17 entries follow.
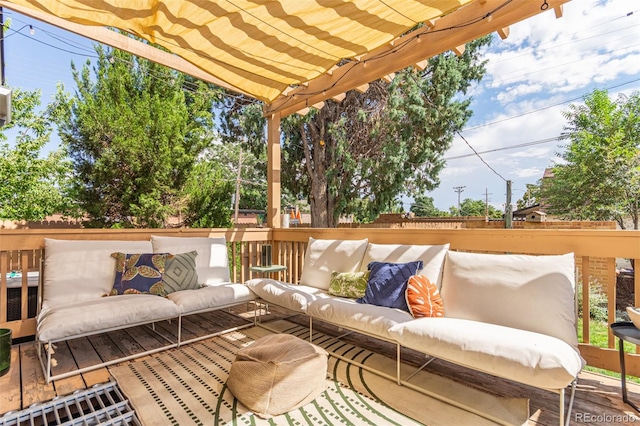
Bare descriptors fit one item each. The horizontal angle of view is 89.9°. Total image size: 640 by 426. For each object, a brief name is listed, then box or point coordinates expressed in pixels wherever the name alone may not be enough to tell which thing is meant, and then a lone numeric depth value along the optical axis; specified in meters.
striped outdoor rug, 1.74
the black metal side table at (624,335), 1.69
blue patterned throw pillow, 2.92
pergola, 2.12
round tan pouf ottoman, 1.79
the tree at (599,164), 7.78
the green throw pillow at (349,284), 2.83
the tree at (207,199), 5.46
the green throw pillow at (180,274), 3.10
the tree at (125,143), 4.97
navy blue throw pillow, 2.46
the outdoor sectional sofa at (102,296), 2.25
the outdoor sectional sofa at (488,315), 1.59
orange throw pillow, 2.28
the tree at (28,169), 6.83
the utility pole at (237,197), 14.01
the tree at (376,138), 7.05
